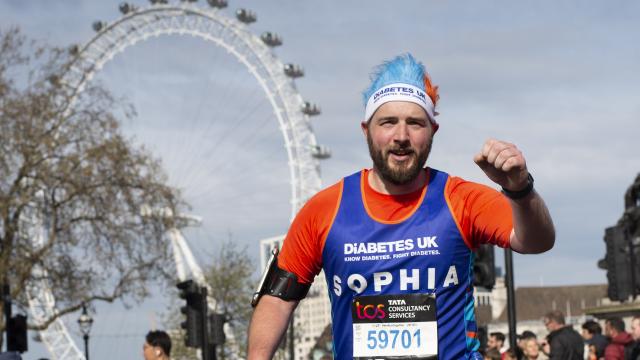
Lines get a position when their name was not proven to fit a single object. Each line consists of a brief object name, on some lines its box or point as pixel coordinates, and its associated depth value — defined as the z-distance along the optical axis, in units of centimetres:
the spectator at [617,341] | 1398
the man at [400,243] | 446
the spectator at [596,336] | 1555
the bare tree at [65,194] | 3177
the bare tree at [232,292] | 5966
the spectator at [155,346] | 1239
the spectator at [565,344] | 1388
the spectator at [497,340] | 1650
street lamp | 3278
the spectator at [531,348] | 1423
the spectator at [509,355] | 1509
